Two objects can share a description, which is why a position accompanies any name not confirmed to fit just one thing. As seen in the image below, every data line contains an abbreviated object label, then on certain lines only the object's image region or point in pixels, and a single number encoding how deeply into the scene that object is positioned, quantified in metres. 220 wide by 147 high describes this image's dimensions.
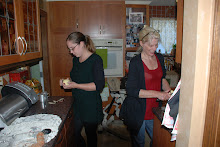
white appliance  3.08
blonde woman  1.44
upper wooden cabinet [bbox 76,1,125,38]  3.05
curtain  3.75
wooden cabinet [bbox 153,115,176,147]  1.12
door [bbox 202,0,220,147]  0.67
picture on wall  3.19
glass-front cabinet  1.16
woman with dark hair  1.65
